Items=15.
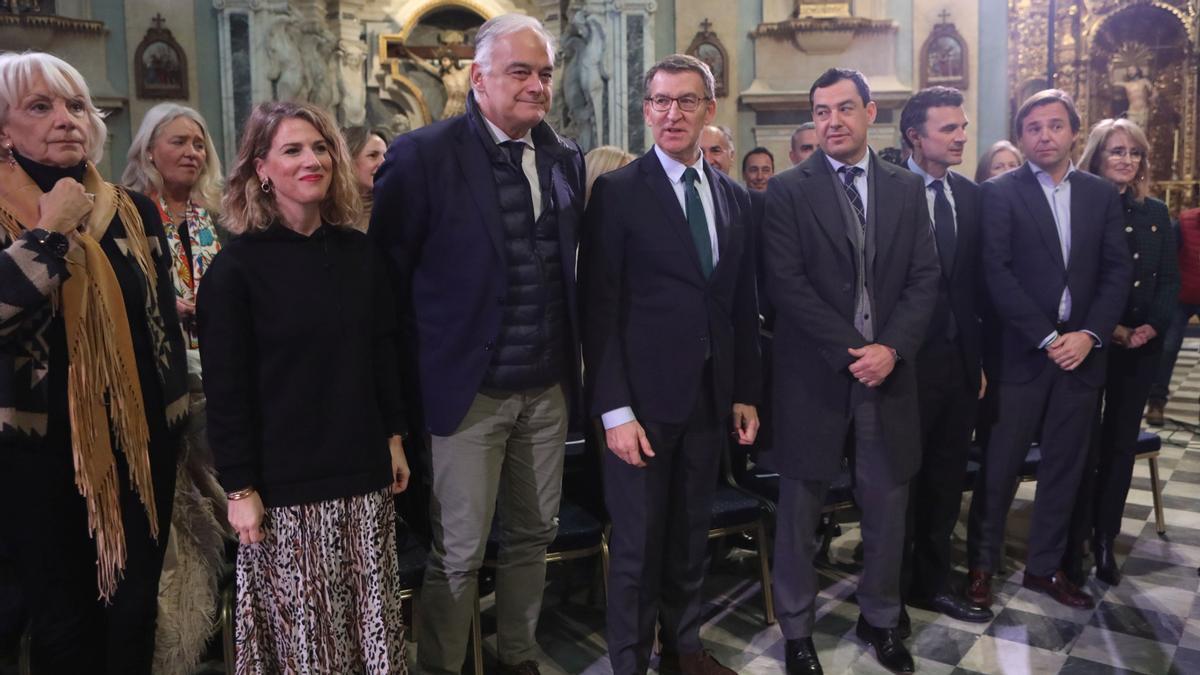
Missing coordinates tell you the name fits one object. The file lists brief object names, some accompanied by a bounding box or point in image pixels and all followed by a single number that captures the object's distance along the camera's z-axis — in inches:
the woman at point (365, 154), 140.6
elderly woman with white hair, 72.5
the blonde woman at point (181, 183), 106.2
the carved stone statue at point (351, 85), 334.3
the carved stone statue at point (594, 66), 314.0
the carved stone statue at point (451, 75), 358.0
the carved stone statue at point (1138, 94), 365.4
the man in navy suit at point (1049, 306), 115.6
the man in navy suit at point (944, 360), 111.9
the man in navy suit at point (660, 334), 91.1
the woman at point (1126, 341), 125.4
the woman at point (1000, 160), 167.5
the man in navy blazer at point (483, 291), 86.5
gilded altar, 361.1
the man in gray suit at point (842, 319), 98.3
